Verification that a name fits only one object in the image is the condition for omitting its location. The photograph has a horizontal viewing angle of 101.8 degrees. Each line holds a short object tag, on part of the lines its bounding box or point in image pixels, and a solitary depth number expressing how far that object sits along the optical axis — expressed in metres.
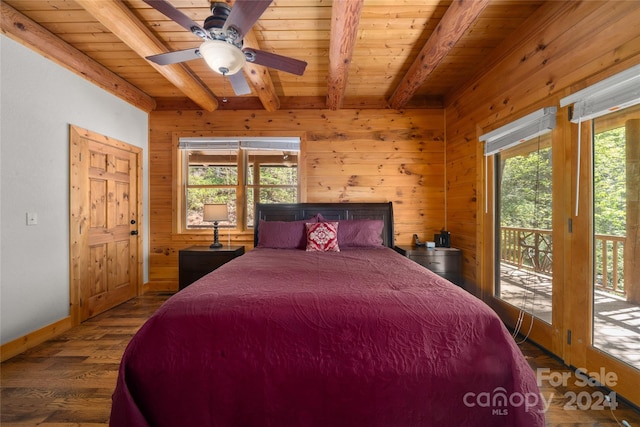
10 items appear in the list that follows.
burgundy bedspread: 1.14
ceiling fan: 1.47
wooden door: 2.68
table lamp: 3.23
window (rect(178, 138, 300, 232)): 3.75
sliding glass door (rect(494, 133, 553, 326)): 2.11
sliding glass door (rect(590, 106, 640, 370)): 1.52
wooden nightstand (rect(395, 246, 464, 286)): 3.08
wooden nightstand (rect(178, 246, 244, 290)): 3.15
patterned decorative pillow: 2.76
